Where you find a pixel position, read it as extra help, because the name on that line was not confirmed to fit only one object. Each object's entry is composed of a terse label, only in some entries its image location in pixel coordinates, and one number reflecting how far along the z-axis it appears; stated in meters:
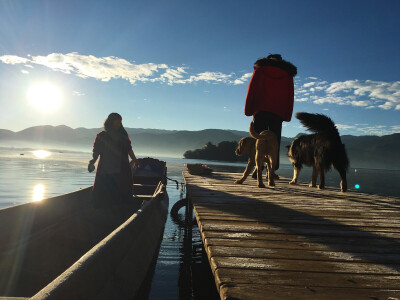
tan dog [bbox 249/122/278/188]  6.32
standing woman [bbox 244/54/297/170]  7.23
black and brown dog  6.27
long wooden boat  2.20
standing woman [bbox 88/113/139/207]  5.63
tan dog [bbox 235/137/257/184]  6.93
